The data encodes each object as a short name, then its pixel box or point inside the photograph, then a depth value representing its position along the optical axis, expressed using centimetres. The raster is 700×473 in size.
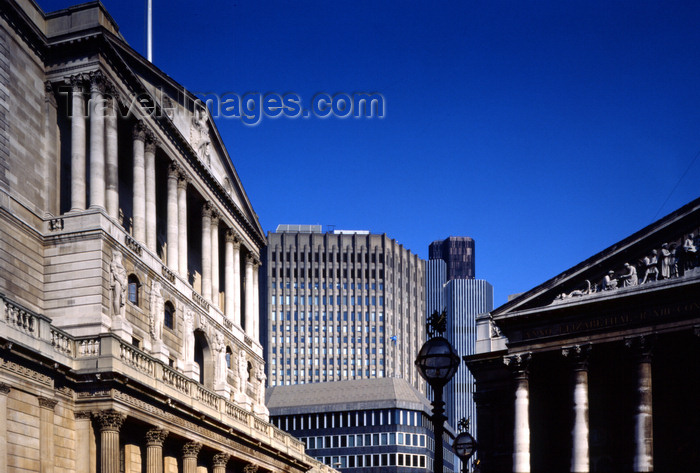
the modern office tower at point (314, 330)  19450
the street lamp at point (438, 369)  2317
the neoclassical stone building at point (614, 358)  5525
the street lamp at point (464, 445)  4235
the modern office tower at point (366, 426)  13900
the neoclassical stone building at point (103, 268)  4134
